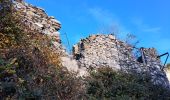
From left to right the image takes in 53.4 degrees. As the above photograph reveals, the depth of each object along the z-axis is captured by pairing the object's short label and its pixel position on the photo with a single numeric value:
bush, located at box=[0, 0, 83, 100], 3.86
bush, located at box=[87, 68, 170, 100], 5.68
